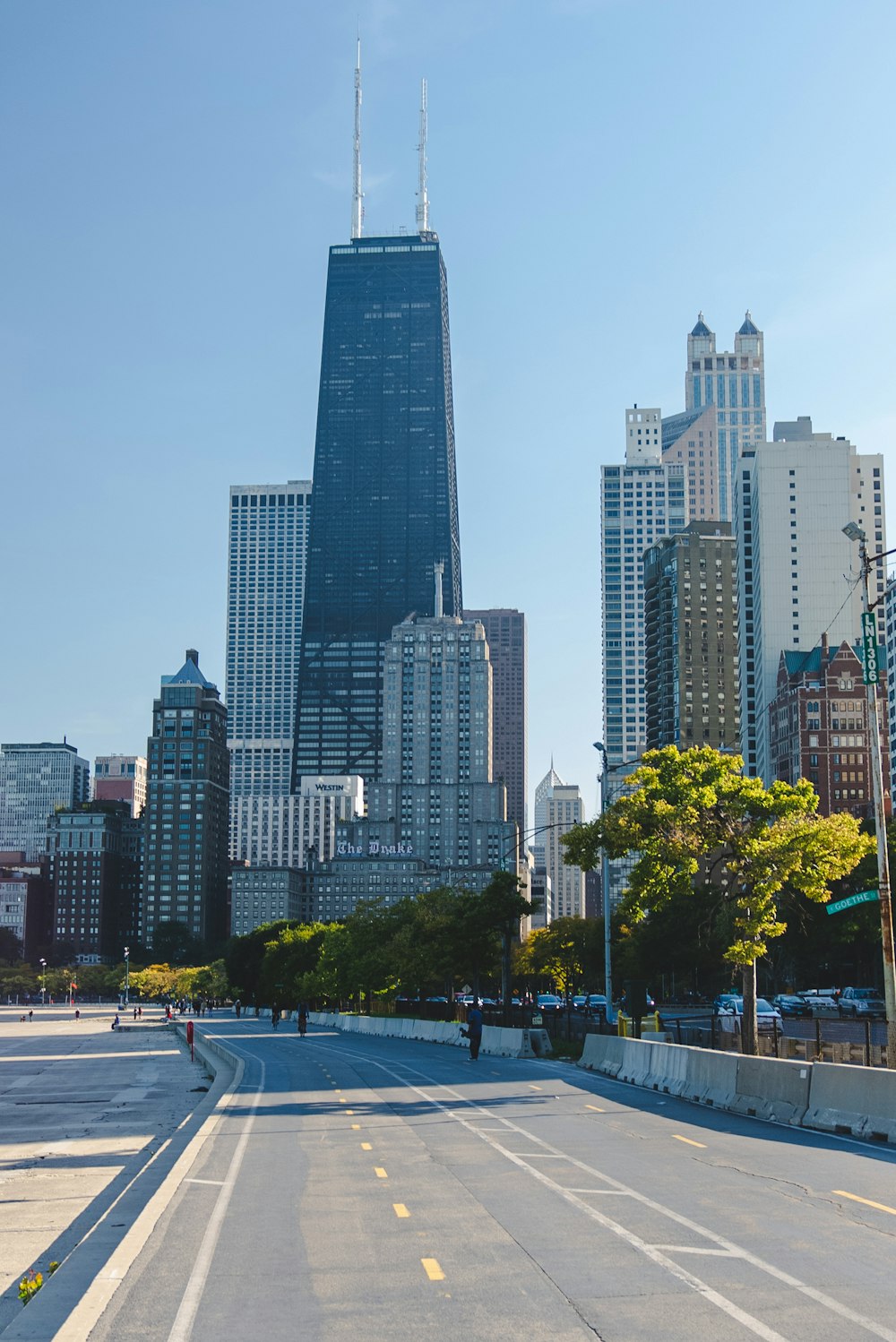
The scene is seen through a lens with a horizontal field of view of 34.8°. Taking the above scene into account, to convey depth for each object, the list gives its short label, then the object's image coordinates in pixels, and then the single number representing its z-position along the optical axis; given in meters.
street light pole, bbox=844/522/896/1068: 30.58
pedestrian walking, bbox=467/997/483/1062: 50.22
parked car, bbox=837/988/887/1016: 78.69
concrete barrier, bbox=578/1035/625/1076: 42.28
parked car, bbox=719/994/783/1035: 57.12
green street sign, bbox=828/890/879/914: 30.32
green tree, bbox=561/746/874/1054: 42.91
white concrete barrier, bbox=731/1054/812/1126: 28.39
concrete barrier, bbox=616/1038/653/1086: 38.38
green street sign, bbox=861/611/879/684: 32.28
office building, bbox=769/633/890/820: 181.25
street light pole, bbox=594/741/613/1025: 61.50
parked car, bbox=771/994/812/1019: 75.62
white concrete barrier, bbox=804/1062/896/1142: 25.22
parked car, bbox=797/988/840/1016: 80.81
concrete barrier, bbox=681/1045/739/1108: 31.70
